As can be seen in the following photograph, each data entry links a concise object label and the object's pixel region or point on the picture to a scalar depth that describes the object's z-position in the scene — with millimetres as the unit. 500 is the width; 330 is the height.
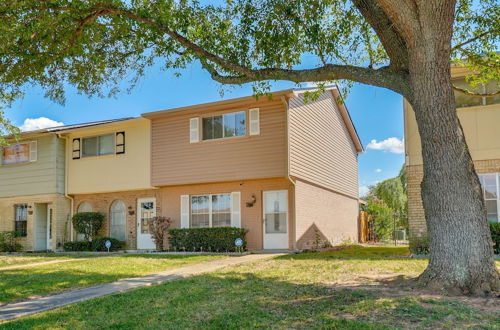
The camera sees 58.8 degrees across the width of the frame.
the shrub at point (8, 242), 20656
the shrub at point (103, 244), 18422
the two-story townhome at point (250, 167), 15625
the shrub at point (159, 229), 17562
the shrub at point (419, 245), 12172
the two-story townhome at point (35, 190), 20234
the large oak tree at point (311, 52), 6613
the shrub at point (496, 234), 11410
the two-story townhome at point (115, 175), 18688
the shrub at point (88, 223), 19312
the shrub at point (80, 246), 18875
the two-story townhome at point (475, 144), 12360
